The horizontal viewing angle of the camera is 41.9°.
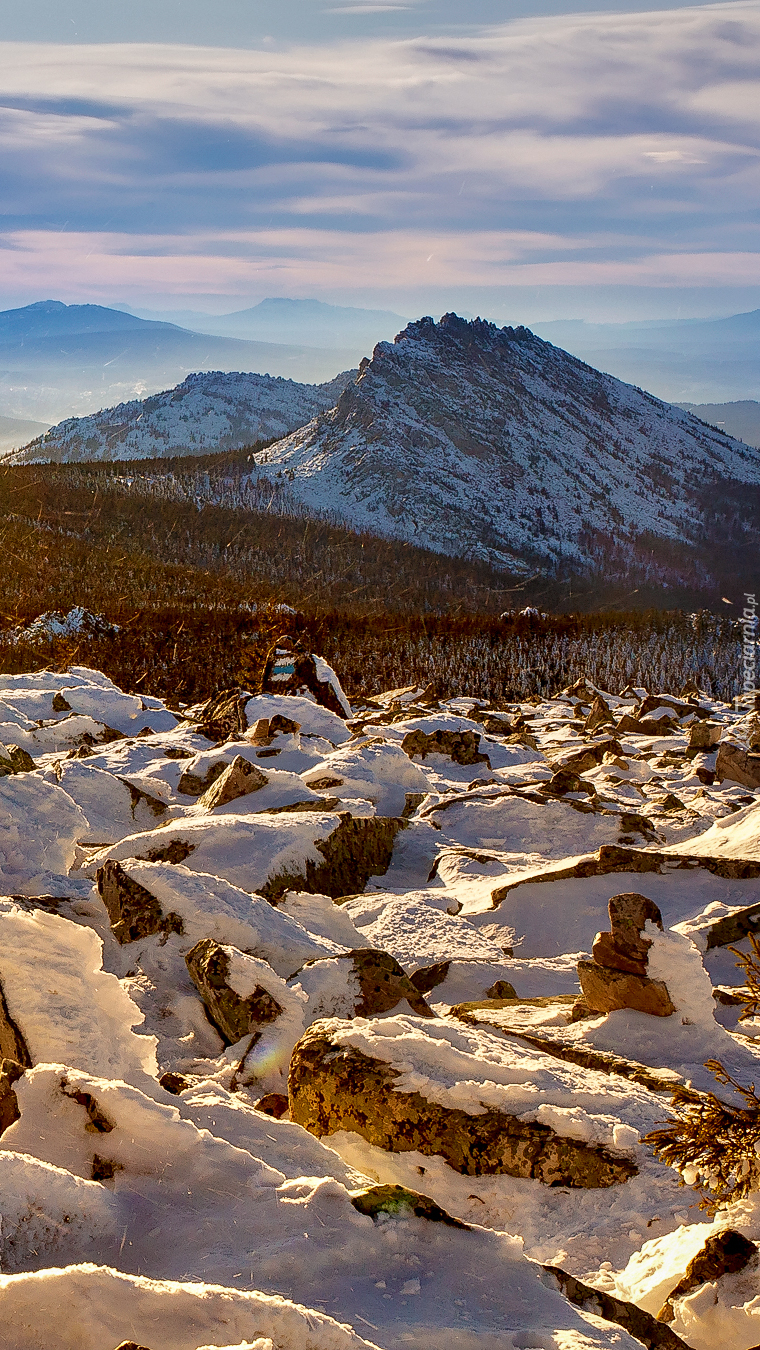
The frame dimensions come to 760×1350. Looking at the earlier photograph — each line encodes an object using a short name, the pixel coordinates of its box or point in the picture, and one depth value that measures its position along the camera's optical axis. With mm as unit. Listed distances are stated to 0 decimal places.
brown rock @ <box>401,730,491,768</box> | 25359
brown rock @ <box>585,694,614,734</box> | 34819
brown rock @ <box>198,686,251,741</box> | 24484
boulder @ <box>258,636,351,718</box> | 30734
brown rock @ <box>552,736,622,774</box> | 25594
